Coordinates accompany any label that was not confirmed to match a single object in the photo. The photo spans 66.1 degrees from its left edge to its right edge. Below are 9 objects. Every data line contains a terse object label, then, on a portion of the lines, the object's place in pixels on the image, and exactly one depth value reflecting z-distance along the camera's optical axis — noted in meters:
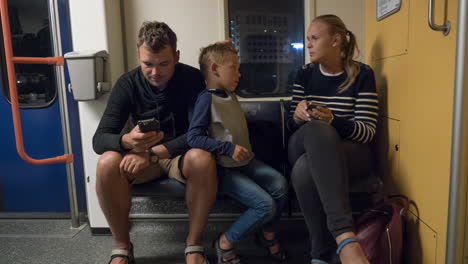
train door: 2.55
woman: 1.45
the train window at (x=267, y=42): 2.41
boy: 1.69
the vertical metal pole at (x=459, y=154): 1.14
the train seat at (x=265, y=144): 1.79
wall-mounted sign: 1.74
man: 1.67
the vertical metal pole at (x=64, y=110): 2.16
